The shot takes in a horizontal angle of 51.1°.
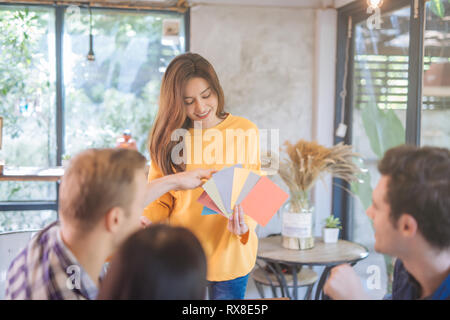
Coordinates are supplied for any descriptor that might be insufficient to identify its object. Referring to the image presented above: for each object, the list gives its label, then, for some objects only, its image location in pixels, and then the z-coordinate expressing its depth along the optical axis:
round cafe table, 2.65
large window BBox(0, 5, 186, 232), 3.50
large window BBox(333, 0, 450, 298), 2.62
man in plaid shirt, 1.01
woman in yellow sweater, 1.80
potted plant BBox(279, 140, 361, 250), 2.77
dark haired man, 1.03
